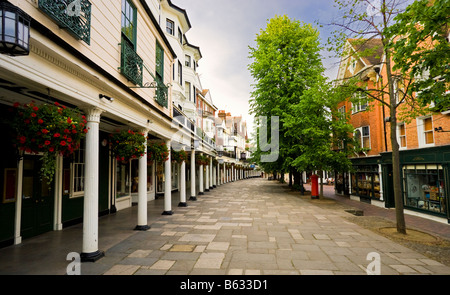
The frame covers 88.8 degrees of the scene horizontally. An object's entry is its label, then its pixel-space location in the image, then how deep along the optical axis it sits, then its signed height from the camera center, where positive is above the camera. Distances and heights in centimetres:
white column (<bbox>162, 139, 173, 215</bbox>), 1002 -93
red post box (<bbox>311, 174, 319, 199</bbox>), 1591 -177
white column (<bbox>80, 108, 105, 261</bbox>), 480 -55
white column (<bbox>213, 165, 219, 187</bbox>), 2638 -130
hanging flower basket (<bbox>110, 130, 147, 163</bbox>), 644 +62
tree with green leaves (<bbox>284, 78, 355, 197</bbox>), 1377 +185
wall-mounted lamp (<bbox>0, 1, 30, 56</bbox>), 248 +155
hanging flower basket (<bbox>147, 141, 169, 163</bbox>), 847 +55
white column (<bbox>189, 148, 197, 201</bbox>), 1429 -74
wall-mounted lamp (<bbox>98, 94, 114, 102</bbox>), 502 +157
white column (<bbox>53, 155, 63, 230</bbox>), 748 -97
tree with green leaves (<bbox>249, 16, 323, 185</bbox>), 1812 +793
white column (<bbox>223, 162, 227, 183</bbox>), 3443 -142
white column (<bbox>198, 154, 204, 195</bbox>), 1809 -130
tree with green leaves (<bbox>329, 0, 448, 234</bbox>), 733 +380
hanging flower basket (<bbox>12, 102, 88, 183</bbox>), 342 +60
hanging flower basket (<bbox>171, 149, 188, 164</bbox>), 1189 +52
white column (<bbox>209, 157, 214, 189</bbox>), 2241 -62
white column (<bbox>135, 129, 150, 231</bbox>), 748 -95
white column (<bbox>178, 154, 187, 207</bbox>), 1225 -137
